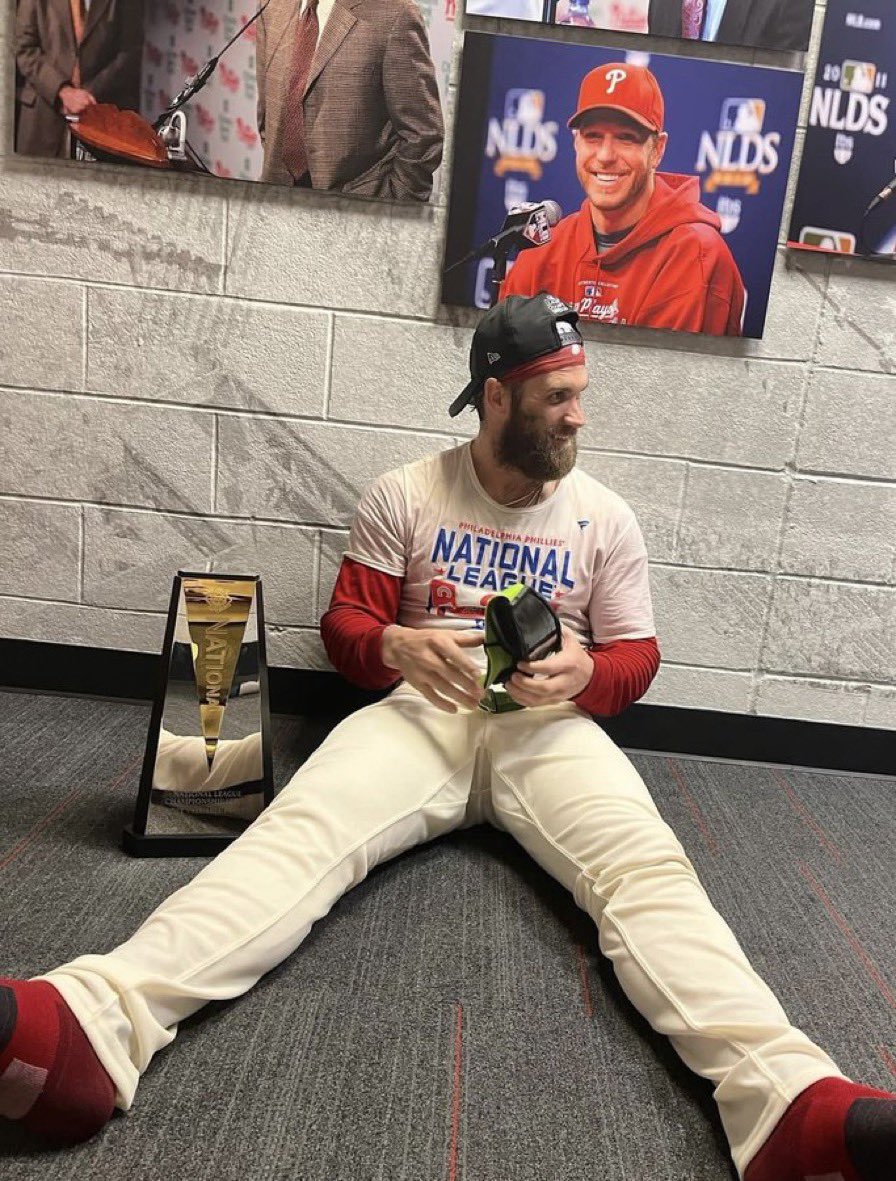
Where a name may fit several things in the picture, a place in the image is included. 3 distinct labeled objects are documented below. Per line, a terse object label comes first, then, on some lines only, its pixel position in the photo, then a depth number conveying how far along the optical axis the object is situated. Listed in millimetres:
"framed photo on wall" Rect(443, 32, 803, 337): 1992
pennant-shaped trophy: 1576
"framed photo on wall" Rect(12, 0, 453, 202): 1995
